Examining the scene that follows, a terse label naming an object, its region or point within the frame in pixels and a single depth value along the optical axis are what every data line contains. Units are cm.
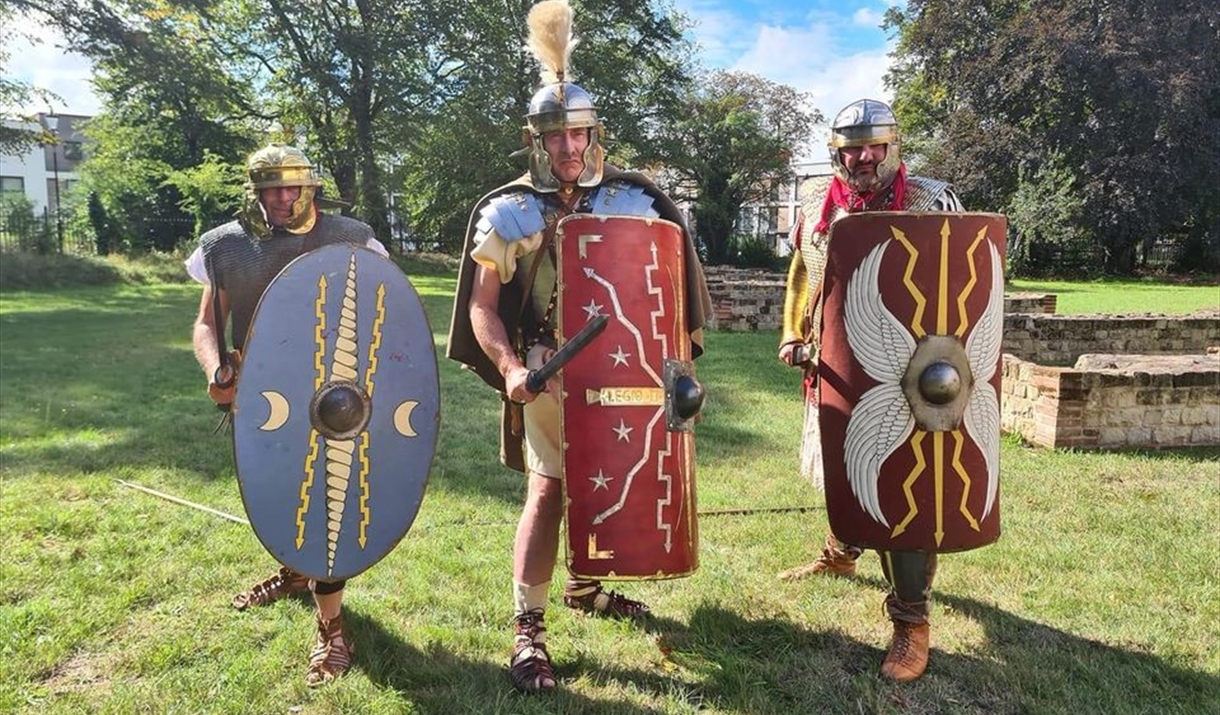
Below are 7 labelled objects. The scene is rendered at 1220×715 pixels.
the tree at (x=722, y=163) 2616
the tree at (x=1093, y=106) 2295
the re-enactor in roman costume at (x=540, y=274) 250
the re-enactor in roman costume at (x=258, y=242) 273
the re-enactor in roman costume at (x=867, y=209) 256
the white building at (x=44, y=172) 4606
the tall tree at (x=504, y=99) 2272
